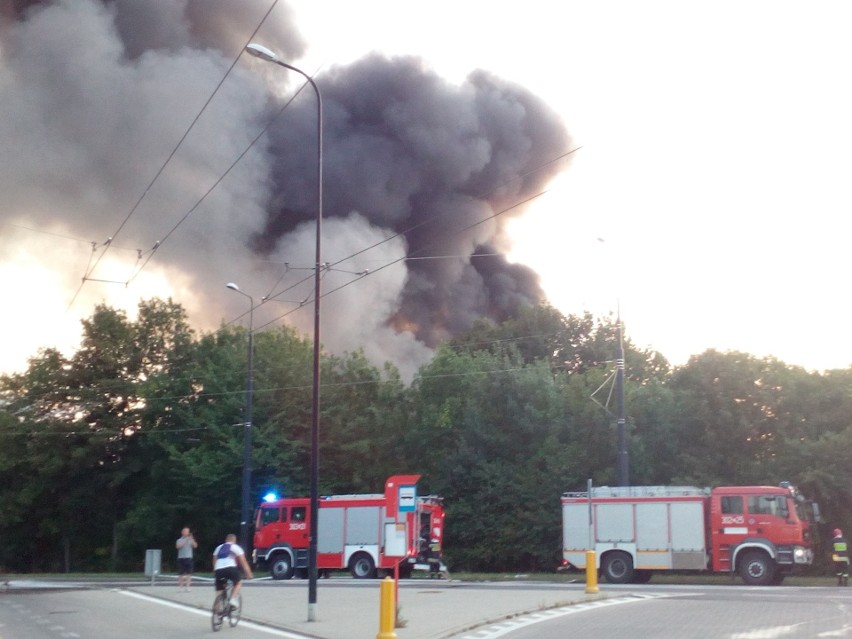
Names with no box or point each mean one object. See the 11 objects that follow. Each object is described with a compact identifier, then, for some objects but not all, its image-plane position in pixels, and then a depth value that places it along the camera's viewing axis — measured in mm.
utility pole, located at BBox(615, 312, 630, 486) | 30766
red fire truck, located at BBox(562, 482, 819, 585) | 26984
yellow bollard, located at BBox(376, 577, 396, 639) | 12828
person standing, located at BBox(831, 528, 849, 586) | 26698
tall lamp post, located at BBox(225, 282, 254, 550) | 38125
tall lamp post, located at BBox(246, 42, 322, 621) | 17047
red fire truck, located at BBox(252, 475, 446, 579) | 31828
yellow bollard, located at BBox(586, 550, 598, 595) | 22172
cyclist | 16375
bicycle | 16000
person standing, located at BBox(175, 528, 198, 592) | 25531
